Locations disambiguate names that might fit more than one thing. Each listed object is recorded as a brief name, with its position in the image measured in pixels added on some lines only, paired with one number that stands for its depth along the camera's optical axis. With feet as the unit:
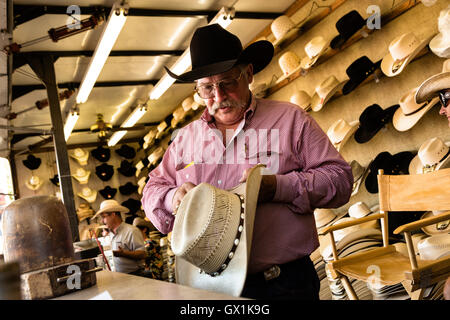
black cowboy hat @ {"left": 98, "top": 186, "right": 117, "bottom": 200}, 44.04
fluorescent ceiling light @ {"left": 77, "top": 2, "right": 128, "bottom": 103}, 14.92
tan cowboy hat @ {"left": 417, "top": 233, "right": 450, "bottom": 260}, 9.67
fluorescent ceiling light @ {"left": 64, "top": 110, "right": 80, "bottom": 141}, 26.36
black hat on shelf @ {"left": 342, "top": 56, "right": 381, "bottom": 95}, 15.26
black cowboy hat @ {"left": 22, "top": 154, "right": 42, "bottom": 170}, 42.50
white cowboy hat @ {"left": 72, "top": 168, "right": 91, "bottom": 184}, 43.09
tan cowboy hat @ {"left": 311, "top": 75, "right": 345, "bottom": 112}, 16.83
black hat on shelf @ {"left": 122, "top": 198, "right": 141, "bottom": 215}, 44.09
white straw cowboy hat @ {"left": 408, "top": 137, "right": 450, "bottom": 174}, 11.93
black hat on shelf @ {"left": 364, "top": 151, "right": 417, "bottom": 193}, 14.43
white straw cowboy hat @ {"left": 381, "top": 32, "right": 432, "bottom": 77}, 13.05
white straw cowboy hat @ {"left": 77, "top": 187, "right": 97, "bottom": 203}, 43.45
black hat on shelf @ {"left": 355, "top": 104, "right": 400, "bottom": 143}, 15.08
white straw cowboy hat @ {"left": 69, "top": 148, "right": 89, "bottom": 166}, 43.04
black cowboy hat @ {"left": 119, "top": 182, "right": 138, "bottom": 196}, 44.98
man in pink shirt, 5.41
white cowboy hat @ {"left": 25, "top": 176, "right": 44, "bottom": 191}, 42.32
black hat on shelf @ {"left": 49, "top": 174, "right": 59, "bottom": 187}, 43.21
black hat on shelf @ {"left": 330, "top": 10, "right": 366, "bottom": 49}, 15.23
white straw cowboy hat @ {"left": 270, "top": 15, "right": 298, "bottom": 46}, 18.79
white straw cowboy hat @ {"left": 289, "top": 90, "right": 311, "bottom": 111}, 18.10
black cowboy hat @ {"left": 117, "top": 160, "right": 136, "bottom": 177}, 44.91
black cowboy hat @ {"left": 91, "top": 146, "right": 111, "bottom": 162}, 44.16
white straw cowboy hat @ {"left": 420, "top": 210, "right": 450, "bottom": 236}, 11.35
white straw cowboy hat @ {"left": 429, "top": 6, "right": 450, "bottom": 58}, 11.55
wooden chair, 8.11
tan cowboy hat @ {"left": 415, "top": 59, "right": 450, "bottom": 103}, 9.33
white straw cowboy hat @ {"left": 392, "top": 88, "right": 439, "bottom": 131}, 12.85
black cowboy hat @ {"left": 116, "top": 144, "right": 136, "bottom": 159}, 45.16
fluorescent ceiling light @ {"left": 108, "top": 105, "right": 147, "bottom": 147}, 28.52
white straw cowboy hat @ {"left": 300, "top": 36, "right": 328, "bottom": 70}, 16.98
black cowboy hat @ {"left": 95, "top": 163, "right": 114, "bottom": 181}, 44.42
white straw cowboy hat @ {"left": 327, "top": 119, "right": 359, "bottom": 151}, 15.99
